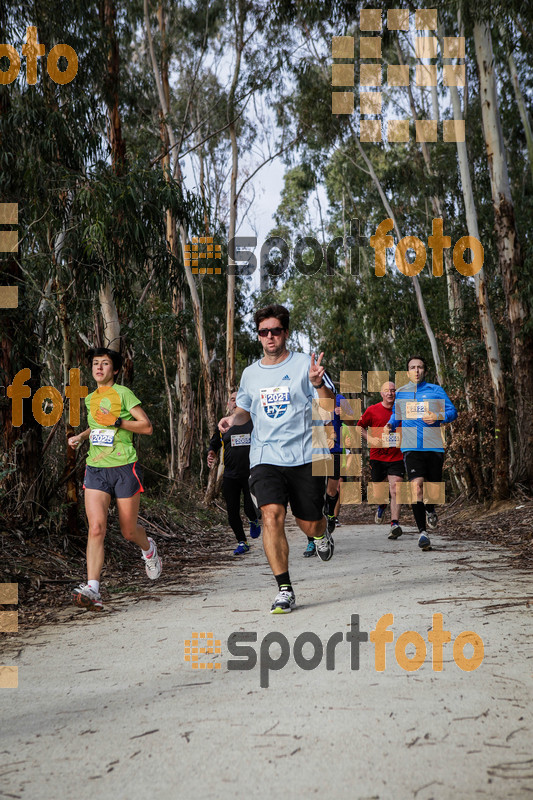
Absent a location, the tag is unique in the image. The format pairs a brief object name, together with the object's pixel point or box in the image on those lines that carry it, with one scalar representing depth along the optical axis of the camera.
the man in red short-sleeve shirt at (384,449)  10.30
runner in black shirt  9.69
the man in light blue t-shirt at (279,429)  5.56
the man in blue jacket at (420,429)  8.91
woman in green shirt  6.17
